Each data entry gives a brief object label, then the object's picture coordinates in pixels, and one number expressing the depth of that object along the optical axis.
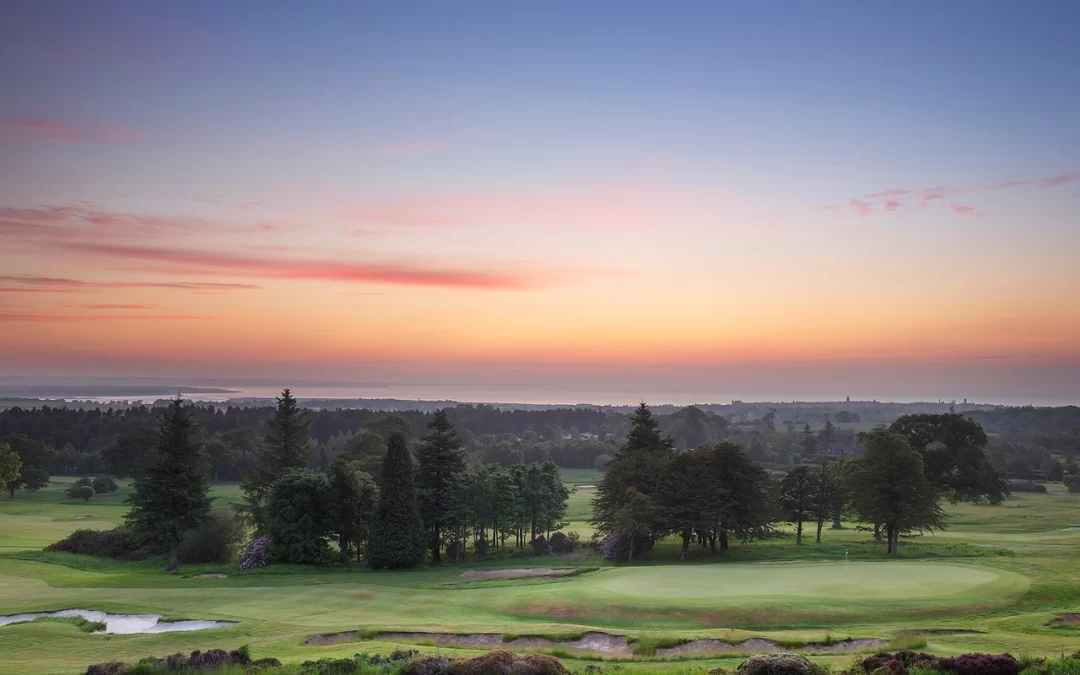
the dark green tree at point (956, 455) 72.56
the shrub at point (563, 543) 60.09
